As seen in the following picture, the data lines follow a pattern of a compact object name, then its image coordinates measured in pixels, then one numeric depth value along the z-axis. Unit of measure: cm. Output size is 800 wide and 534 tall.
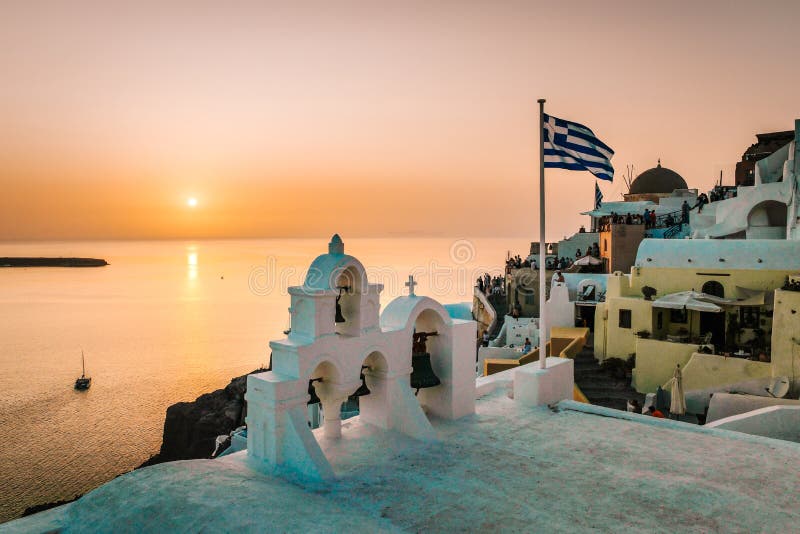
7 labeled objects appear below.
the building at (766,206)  2370
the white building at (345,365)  732
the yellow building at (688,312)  1930
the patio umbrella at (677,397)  1487
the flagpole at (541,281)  1068
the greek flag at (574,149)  1105
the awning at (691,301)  1892
